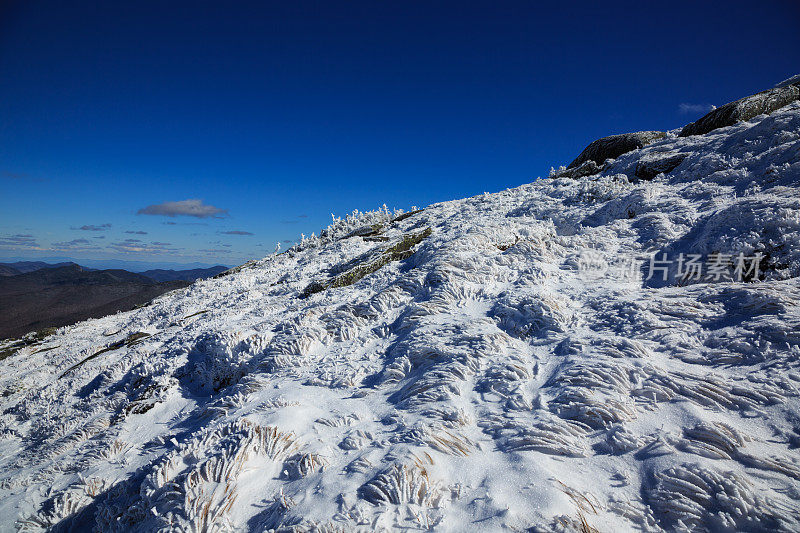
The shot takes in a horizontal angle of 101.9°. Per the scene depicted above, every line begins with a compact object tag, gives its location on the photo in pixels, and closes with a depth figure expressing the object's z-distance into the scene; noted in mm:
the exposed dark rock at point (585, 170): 22000
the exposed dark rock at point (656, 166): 15820
